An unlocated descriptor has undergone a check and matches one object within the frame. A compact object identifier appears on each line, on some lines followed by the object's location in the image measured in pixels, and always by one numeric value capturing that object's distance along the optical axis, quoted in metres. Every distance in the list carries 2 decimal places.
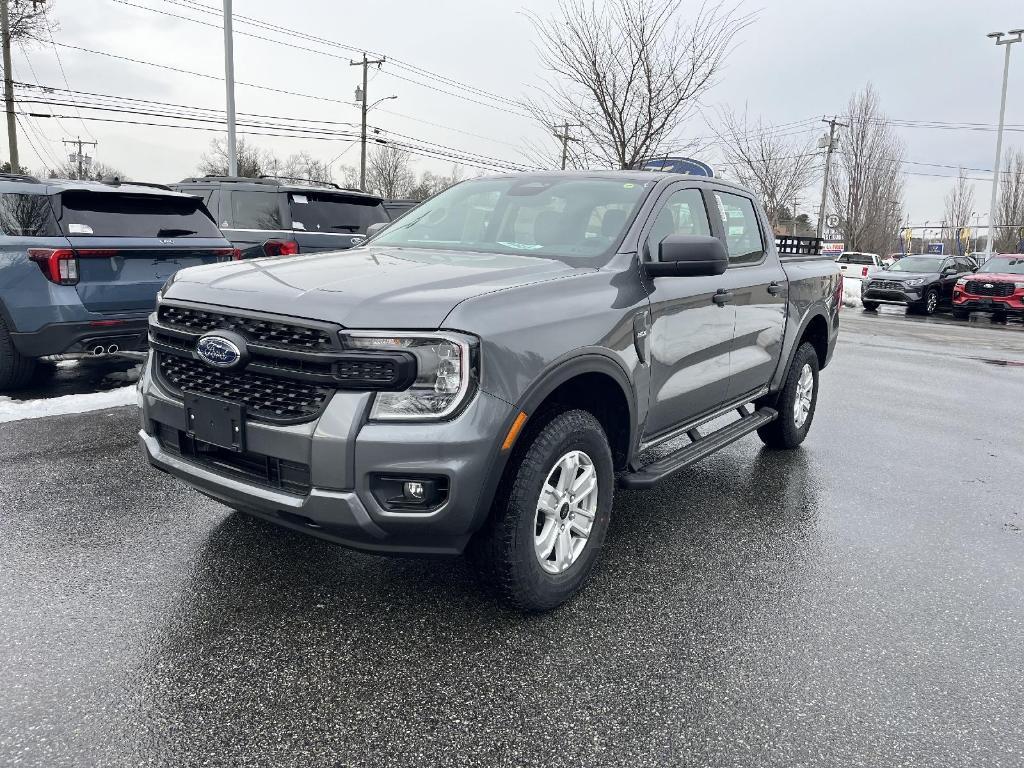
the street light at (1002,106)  34.72
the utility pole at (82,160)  60.39
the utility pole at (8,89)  25.59
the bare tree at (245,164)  65.12
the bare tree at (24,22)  26.14
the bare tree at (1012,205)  54.72
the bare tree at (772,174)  29.00
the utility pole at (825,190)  41.49
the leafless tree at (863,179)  40.56
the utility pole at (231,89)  17.70
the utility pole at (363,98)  40.01
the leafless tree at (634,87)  14.42
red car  18.98
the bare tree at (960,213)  68.00
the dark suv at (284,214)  9.01
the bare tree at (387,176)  69.88
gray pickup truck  2.57
